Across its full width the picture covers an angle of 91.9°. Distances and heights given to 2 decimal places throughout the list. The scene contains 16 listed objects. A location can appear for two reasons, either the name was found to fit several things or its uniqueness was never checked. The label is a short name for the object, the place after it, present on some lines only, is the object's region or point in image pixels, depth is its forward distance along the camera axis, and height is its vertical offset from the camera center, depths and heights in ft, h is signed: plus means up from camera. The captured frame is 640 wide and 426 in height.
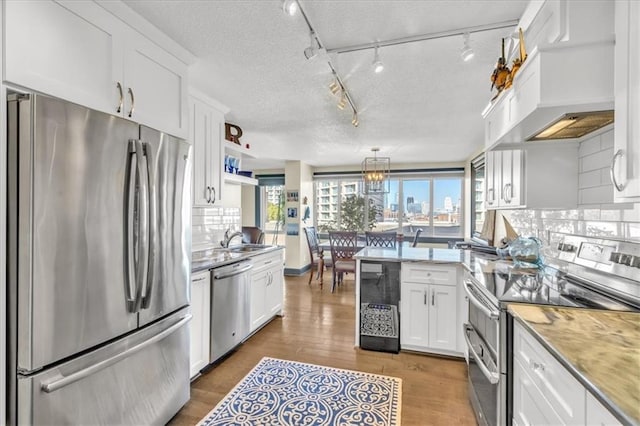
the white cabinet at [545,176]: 7.11 +0.92
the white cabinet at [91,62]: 4.13 +2.43
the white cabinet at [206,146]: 9.07 +2.06
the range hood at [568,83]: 4.36 +1.91
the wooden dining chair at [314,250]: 18.80 -2.39
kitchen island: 9.17 -2.63
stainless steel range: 4.83 -1.35
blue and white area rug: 6.56 -4.36
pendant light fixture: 16.85 +1.99
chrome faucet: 11.55 -0.97
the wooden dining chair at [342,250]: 16.96 -2.09
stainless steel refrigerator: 3.98 -0.84
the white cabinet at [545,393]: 2.81 -1.95
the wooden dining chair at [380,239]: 15.78 -1.35
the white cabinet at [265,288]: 10.79 -2.86
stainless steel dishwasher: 8.59 -2.82
